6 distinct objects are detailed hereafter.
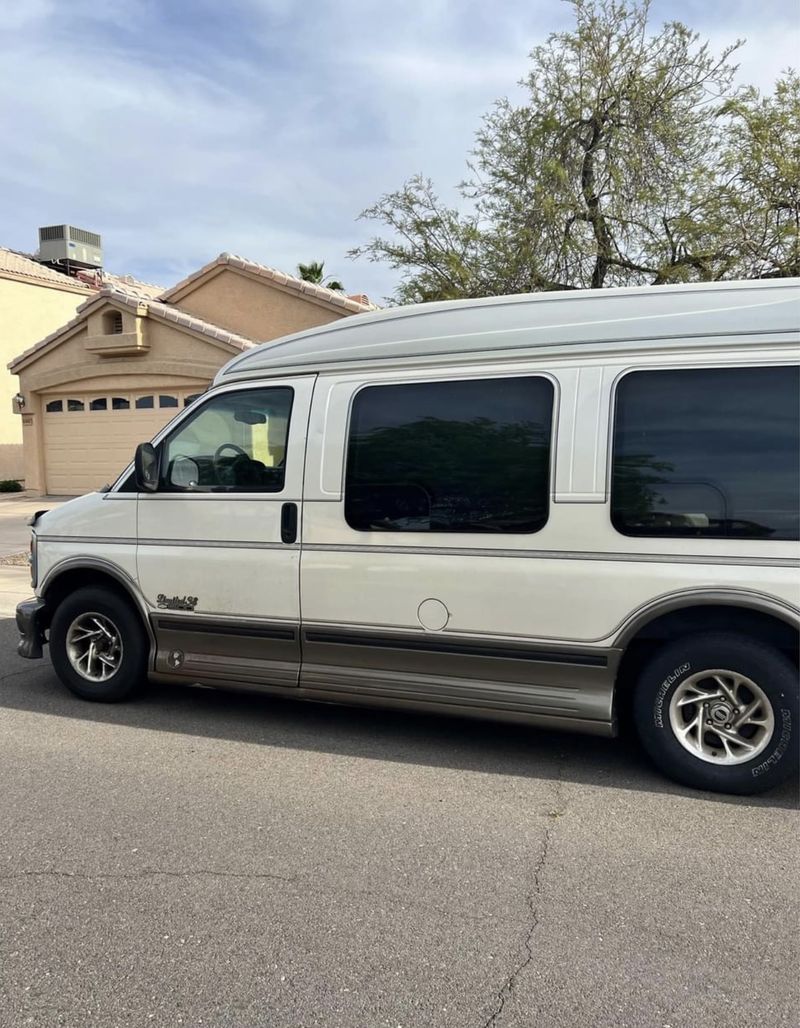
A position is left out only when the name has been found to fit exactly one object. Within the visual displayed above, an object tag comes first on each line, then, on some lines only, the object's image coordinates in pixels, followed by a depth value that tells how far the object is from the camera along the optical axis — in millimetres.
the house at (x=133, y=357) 17484
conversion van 3812
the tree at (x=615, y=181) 13344
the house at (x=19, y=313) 25688
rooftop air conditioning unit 31219
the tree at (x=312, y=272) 30938
